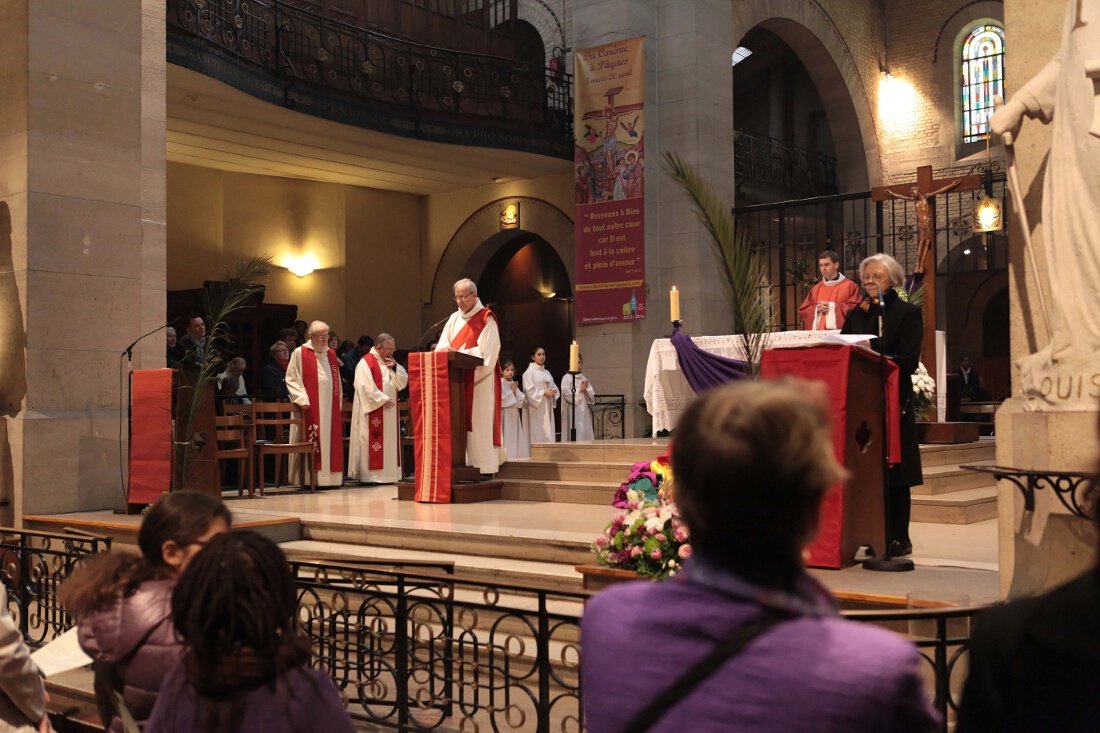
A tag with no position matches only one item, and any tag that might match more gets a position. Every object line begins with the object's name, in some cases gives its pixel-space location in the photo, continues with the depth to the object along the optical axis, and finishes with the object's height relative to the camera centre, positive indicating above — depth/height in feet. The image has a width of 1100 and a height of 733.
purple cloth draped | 31.96 +1.05
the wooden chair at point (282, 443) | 35.86 -1.25
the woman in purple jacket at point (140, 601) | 8.20 -1.45
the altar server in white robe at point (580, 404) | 50.80 -0.05
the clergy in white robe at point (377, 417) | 40.24 -0.47
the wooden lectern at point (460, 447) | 30.96 -1.21
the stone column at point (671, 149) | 50.90 +11.39
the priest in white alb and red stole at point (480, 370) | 31.89 +0.97
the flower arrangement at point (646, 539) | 15.37 -1.91
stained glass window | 68.90 +20.01
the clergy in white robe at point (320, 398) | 38.63 +0.23
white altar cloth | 36.11 +0.53
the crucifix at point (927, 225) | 36.32 +5.75
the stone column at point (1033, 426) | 13.51 -0.32
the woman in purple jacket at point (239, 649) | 6.20 -1.36
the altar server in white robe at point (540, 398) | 51.62 +0.24
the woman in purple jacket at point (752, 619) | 3.87 -0.78
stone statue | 13.39 +2.26
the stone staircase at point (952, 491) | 24.91 -2.20
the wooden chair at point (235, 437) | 34.02 -0.97
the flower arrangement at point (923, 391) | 32.60 +0.28
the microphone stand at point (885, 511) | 17.43 -1.78
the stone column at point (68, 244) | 27.99 +4.15
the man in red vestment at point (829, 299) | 33.99 +3.19
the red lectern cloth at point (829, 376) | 17.52 +0.40
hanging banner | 50.55 +10.02
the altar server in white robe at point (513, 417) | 48.62 -0.63
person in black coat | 18.95 +0.83
